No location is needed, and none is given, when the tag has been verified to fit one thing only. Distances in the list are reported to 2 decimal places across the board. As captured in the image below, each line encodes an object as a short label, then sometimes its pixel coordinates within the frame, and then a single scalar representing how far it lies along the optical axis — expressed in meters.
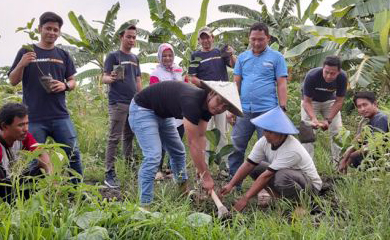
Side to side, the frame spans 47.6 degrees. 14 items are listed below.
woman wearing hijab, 4.66
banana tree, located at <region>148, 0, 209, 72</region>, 7.84
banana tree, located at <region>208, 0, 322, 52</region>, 10.79
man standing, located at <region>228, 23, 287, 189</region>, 4.27
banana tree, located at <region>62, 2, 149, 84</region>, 9.23
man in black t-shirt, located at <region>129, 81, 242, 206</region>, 3.21
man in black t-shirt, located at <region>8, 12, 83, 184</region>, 3.60
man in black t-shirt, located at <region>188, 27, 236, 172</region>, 4.99
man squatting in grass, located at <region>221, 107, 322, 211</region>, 3.40
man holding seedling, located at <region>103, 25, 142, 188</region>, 4.60
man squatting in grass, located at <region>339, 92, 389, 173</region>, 4.05
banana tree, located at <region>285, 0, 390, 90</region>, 6.63
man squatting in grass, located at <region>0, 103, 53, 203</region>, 2.84
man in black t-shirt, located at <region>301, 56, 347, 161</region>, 4.96
